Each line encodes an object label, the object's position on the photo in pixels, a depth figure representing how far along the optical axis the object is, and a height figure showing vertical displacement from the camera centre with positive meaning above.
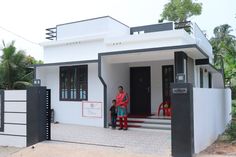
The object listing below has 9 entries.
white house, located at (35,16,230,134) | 8.31 +0.81
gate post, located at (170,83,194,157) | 4.91 -0.84
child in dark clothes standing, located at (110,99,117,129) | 8.20 -1.14
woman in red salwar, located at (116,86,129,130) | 7.95 -0.80
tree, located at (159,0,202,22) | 20.60 +7.54
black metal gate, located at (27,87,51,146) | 6.32 -0.93
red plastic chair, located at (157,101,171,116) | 9.05 -1.06
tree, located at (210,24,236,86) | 8.17 +1.84
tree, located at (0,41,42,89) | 13.05 +1.07
